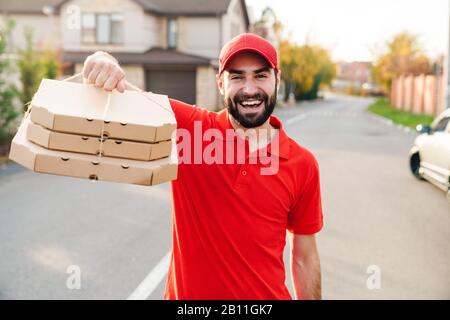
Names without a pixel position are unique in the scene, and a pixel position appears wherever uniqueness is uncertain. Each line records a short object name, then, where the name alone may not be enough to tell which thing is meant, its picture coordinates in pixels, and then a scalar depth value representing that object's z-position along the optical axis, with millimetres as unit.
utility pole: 19422
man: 2303
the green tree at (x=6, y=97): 14711
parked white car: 10086
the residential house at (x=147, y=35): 34469
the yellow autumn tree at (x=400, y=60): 50031
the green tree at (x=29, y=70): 16297
